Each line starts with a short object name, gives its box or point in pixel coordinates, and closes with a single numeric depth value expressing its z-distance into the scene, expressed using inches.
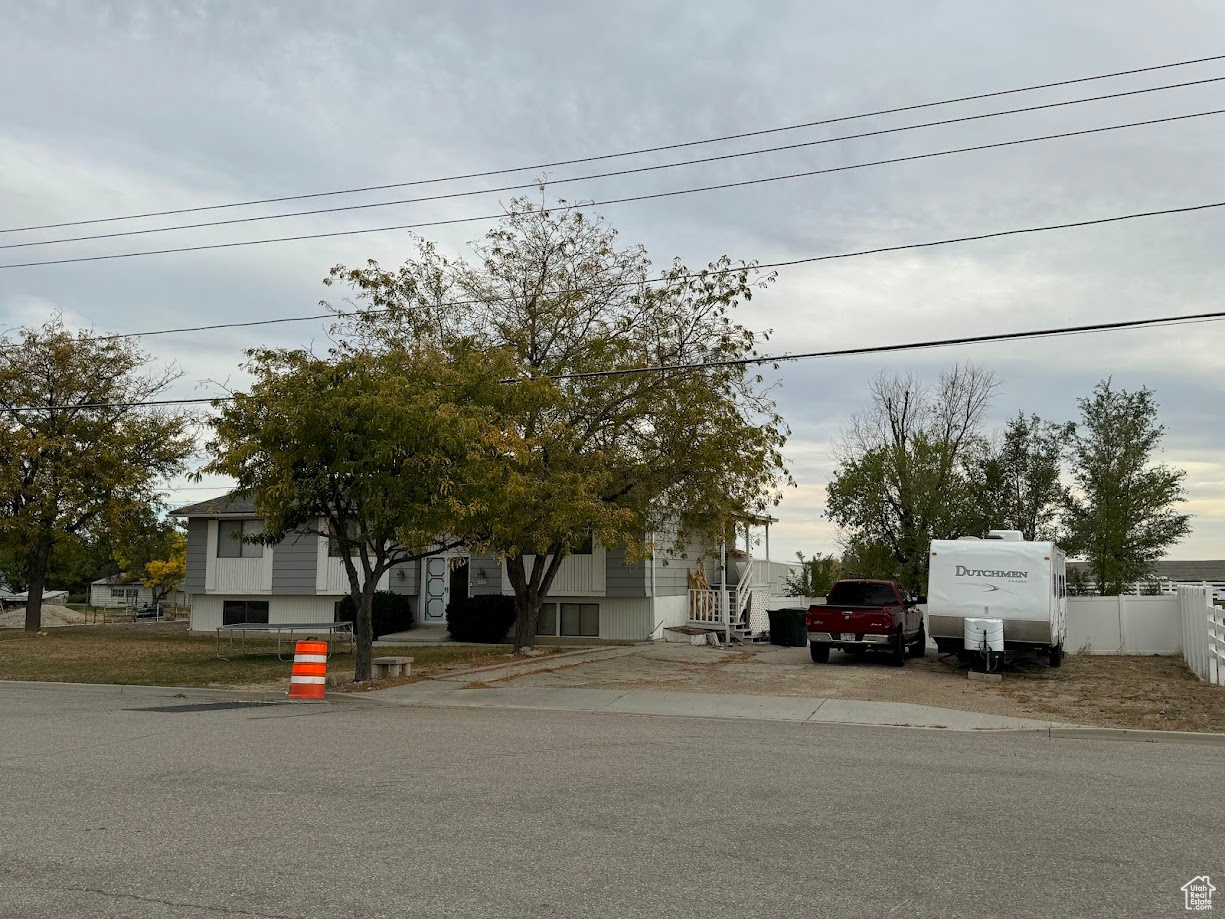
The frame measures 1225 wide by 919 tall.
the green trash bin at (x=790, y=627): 1094.4
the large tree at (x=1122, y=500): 1200.8
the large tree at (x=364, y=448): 619.2
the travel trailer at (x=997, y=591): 781.3
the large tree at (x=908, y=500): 1352.1
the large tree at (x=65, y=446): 1194.6
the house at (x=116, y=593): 3024.1
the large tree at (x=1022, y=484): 1406.3
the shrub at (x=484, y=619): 1128.8
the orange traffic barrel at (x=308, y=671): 616.7
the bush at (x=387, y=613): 1193.4
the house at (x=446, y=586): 1137.4
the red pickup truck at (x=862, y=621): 829.2
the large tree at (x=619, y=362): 858.8
